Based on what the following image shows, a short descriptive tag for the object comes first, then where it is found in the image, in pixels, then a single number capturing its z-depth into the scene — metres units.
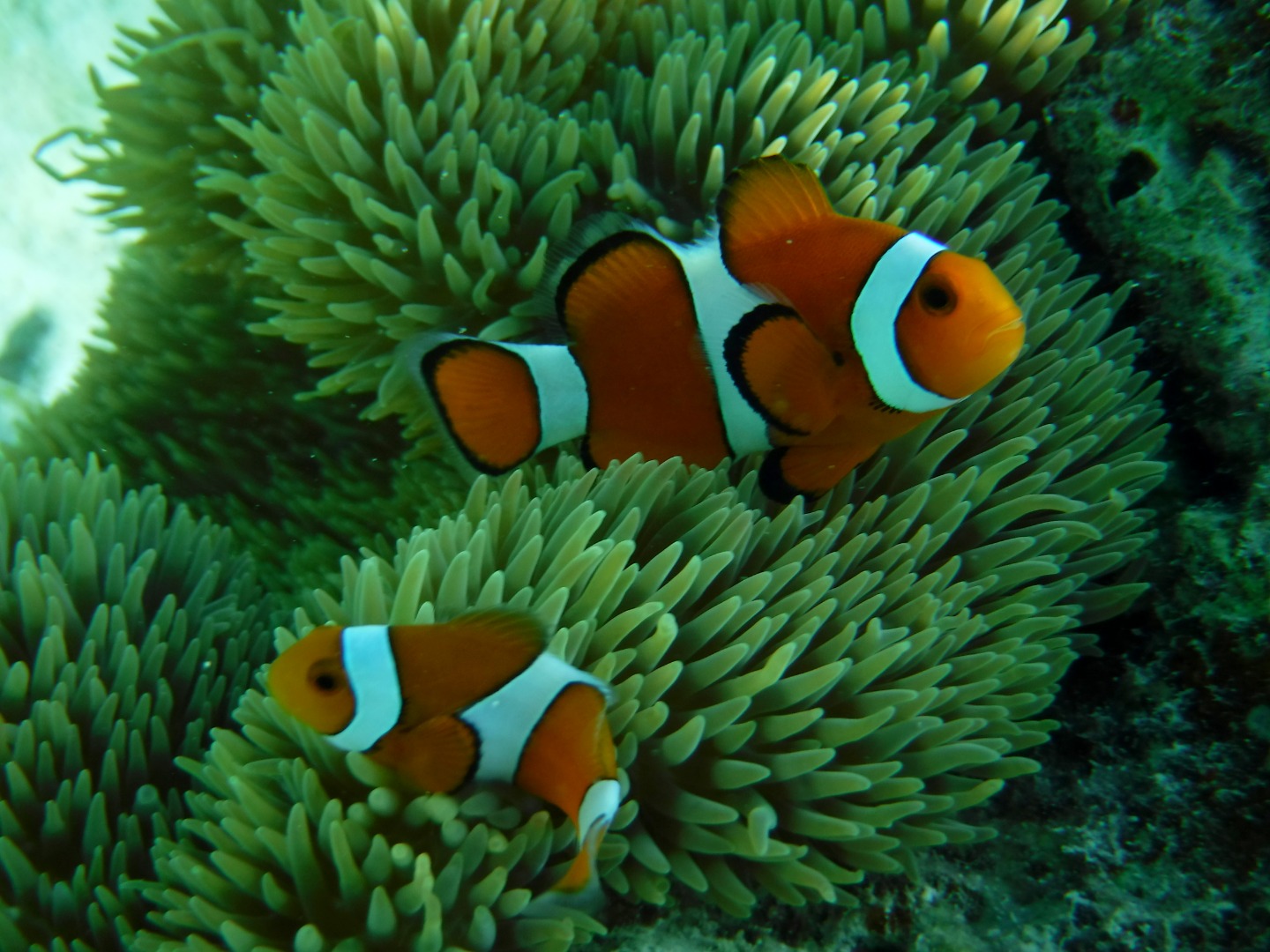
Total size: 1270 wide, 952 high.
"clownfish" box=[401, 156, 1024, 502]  0.17
